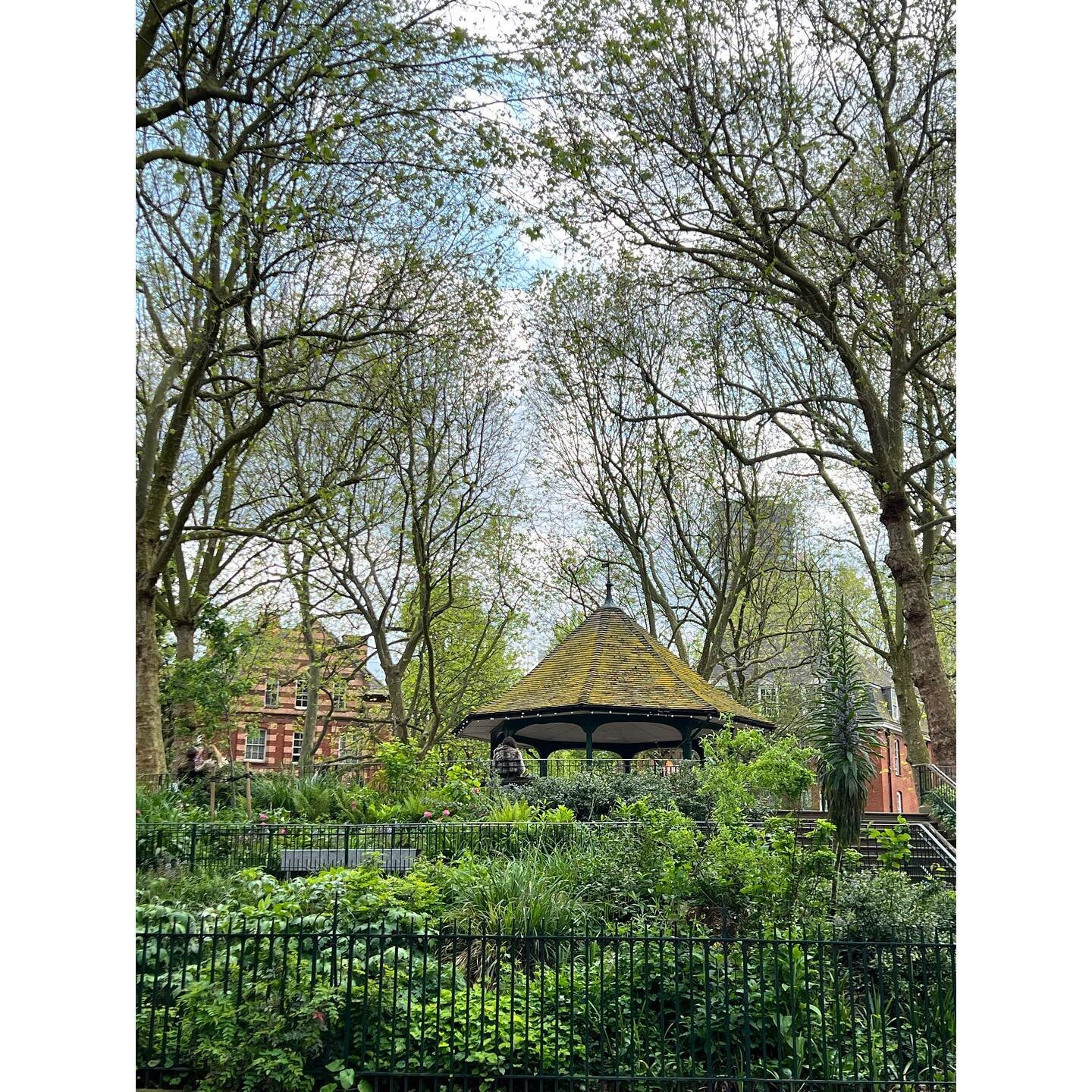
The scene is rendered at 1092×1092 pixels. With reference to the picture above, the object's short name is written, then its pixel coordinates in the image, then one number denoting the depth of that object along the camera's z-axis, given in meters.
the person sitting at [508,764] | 19.27
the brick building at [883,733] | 31.52
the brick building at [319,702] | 26.50
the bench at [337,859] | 11.54
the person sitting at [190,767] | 16.86
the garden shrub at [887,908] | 8.22
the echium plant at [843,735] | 10.79
